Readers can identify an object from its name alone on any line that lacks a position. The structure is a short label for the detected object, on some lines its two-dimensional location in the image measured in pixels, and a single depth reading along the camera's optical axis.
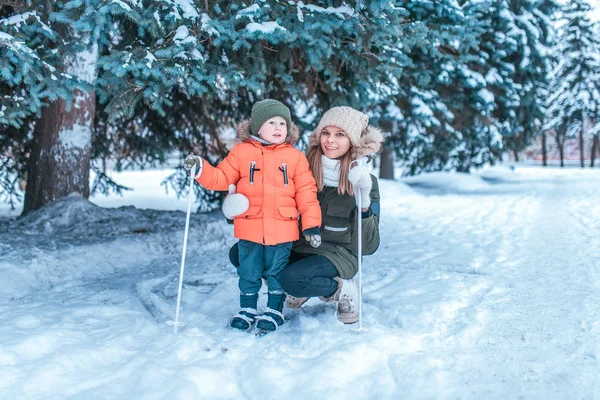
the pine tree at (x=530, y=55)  13.01
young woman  3.42
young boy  3.39
